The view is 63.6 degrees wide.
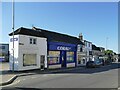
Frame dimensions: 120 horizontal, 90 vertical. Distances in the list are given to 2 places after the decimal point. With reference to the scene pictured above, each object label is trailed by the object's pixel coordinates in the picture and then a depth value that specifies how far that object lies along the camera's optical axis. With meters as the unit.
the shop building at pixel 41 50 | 12.96
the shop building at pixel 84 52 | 21.72
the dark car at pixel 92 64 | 18.57
